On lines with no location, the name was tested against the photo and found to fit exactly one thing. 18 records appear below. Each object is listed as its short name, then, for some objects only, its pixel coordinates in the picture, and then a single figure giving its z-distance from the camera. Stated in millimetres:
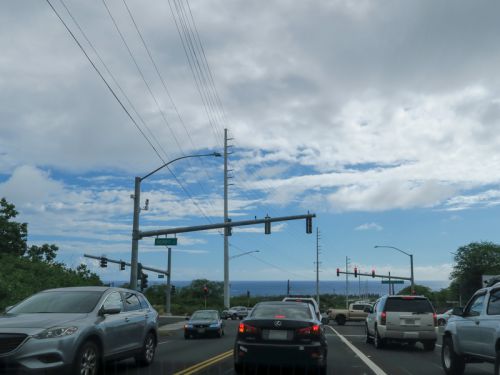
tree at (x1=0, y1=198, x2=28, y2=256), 50969
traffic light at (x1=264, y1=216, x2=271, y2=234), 29891
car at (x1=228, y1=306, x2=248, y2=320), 55241
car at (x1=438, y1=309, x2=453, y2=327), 36056
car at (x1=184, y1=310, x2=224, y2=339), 23125
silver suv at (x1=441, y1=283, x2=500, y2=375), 9250
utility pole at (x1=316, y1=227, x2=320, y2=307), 91938
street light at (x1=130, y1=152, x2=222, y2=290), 28266
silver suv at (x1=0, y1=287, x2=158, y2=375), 8188
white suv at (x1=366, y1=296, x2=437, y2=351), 17688
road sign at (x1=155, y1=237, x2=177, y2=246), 30266
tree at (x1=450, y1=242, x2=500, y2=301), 71938
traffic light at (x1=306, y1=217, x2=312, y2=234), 30703
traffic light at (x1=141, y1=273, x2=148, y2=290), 31375
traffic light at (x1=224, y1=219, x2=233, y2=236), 31938
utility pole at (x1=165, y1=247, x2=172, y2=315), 54544
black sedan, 9992
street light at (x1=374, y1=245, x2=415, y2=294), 56769
